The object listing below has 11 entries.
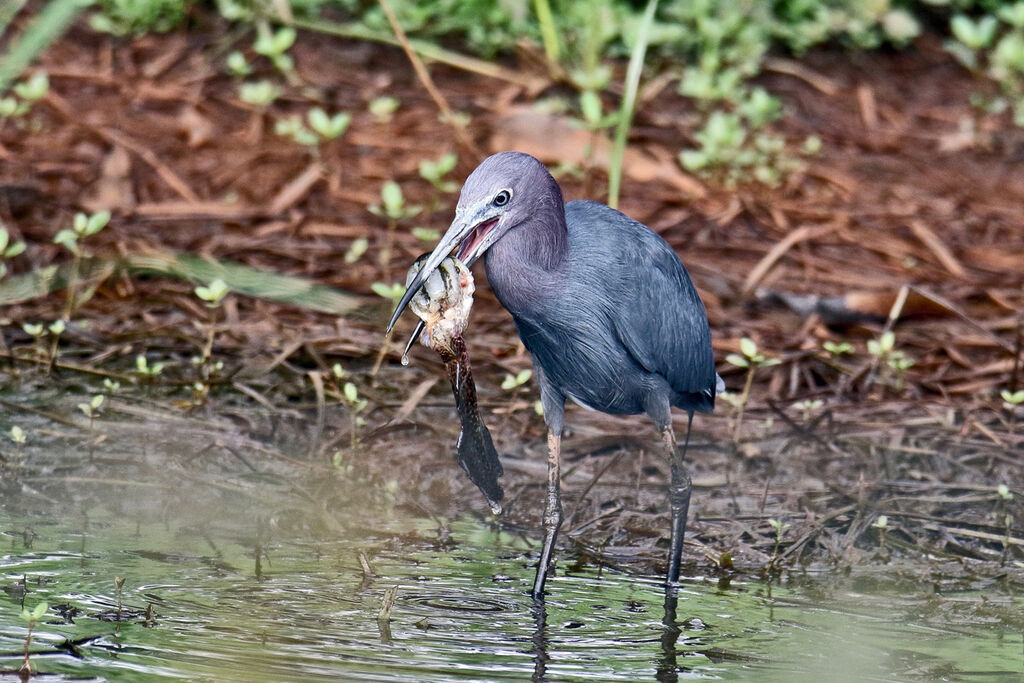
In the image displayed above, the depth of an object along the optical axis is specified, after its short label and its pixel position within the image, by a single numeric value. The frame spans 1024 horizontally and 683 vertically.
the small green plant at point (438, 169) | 10.91
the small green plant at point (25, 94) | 11.68
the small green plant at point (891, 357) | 9.62
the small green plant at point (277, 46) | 13.28
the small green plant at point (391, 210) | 10.37
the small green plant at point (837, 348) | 9.67
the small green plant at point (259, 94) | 13.33
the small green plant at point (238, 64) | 13.53
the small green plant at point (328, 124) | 11.73
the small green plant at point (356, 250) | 10.57
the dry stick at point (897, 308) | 10.69
